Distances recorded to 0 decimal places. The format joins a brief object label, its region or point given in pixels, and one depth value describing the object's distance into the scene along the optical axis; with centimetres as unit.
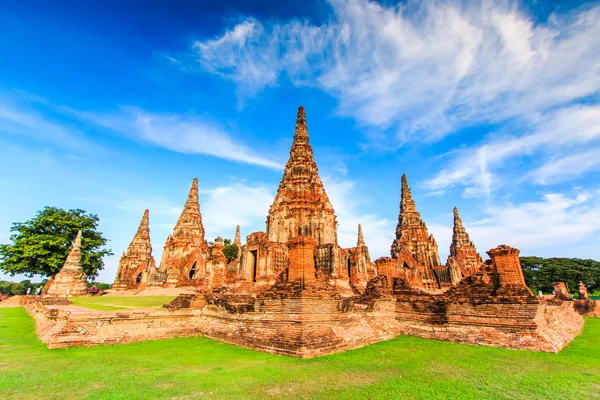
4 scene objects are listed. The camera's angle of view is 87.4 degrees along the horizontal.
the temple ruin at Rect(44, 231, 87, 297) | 2666
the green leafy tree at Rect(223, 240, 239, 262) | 5853
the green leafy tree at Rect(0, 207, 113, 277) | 3130
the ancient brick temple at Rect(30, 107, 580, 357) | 902
